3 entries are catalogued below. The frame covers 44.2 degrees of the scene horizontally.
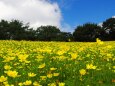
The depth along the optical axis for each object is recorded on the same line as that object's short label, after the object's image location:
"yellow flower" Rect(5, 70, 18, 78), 2.76
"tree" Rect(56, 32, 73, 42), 33.93
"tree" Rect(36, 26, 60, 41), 29.54
